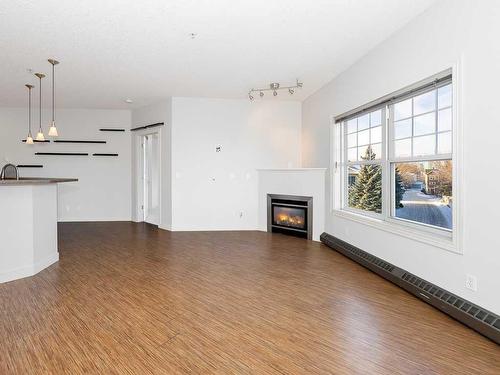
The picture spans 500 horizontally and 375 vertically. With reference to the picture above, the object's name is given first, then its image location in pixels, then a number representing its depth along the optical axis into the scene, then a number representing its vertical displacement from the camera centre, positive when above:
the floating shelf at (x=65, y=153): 7.93 +0.71
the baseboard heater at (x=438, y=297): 2.38 -1.00
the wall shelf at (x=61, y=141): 7.96 +0.99
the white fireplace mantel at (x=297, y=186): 5.84 -0.07
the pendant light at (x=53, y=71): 4.50 +1.65
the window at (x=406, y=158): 3.14 +0.27
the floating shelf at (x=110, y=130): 8.06 +1.28
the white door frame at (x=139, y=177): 7.90 +0.13
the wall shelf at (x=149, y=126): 7.06 +1.26
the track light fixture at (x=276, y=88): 5.56 +1.66
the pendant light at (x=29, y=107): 5.67 +1.62
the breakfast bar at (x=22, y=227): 3.66 -0.51
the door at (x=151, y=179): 7.64 +0.08
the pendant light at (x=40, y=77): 5.02 +1.64
